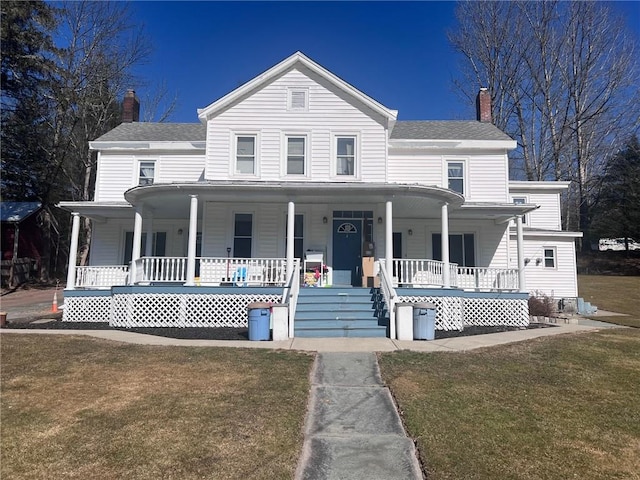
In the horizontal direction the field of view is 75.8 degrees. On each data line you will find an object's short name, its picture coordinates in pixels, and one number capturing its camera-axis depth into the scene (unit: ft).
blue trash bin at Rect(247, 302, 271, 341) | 32.60
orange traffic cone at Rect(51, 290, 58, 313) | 52.24
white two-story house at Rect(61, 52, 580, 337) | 40.06
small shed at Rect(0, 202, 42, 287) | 79.97
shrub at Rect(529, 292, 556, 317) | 52.47
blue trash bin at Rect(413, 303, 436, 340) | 33.58
